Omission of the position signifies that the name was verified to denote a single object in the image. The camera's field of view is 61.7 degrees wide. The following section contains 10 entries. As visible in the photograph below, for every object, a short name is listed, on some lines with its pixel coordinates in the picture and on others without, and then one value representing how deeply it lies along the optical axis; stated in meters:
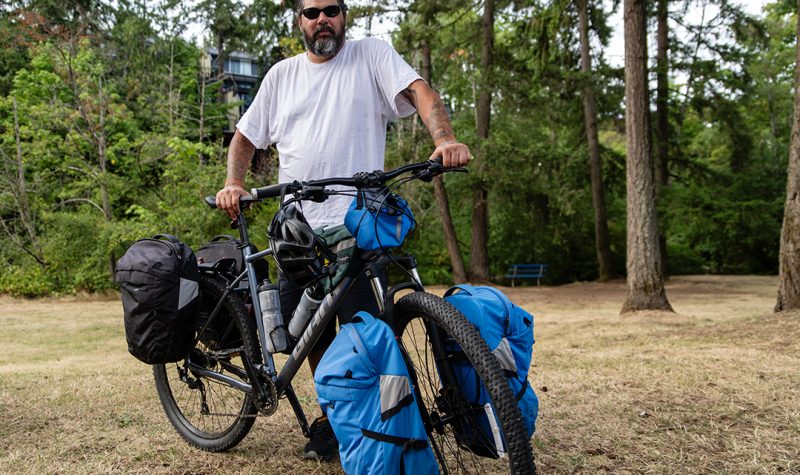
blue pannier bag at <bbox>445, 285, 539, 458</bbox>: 2.16
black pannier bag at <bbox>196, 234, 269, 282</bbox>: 3.22
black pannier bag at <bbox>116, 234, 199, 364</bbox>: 2.97
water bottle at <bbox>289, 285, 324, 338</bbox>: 2.57
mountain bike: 2.06
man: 2.74
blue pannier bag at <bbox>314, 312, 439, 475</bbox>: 2.03
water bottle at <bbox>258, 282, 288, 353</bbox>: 2.75
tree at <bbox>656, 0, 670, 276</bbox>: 17.70
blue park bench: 20.88
